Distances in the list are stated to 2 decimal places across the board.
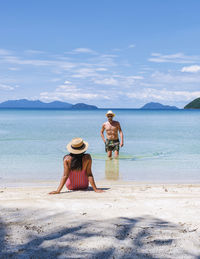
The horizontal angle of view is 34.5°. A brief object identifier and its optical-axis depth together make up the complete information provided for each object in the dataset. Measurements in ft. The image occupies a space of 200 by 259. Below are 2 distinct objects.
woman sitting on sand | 19.63
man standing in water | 37.47
